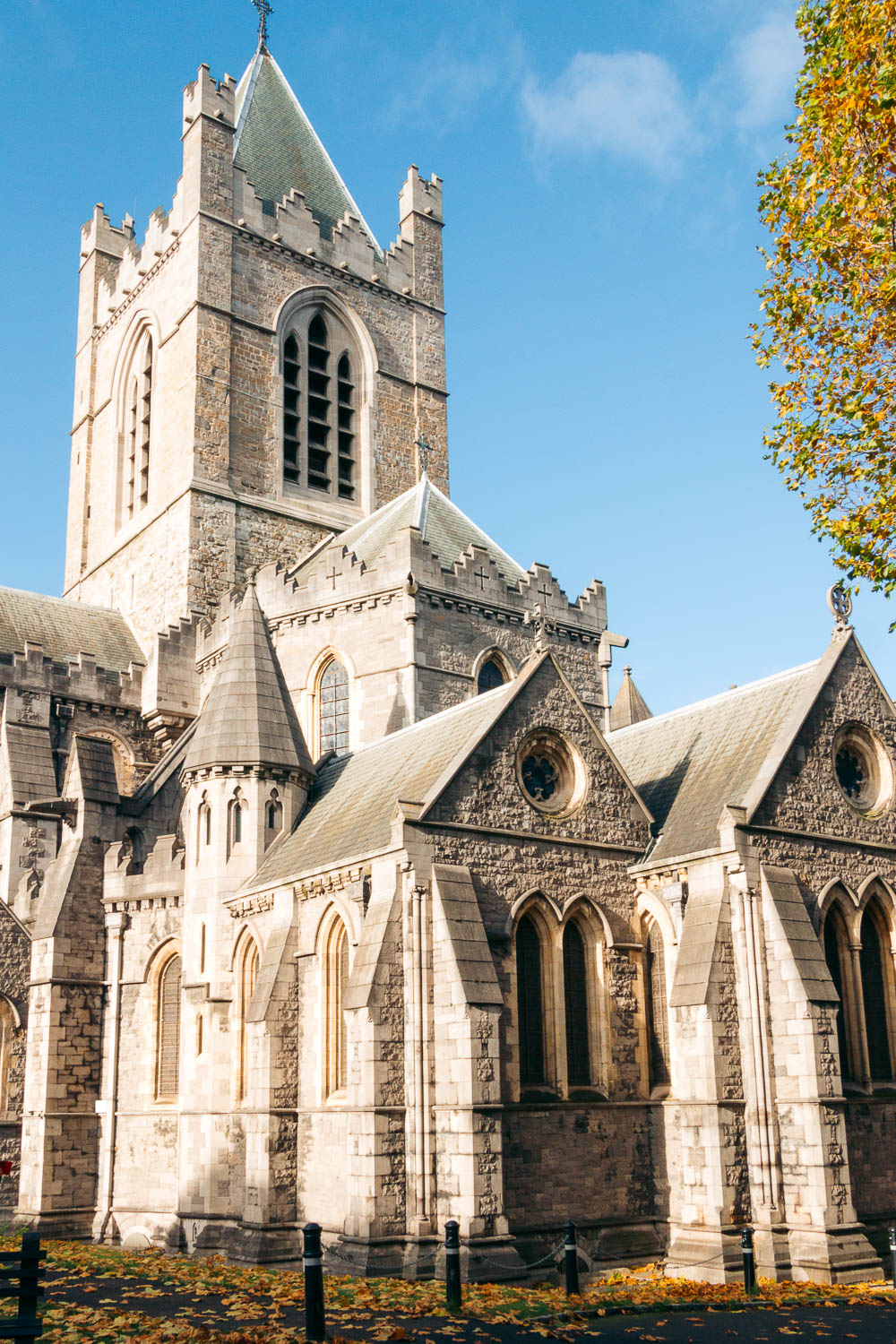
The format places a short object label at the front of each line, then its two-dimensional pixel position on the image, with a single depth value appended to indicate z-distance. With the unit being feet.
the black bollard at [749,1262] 58.08
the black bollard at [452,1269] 51.16
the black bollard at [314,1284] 44.21
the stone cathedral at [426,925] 64.59
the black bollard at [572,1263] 55.88
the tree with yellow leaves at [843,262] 49.70
